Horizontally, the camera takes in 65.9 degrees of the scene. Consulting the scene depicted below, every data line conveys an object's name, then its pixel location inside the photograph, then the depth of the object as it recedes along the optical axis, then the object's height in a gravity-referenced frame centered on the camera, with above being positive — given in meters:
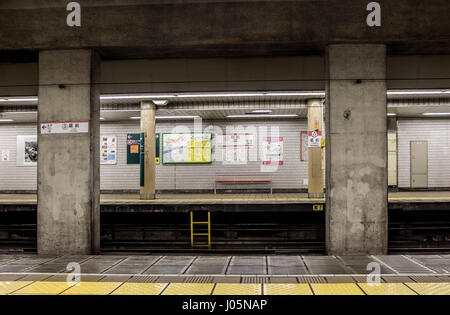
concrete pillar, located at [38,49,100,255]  6.06 +0.06
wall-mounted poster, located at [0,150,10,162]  15.84 +0.22
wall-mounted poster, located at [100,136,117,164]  15.34 +0.59
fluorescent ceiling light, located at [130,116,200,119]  14.07 +1.79
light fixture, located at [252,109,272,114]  12.39 +1.85
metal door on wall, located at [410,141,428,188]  14.59 -0.10
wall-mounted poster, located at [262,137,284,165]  14.83 +0.45
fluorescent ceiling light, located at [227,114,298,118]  13.98 +1.83
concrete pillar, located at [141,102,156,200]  12.06 +0.58
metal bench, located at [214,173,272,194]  14.68 -0.77
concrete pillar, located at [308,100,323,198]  11.68 +0.14
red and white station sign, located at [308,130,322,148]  11.60 +0.78
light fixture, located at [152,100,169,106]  11.39 +1.95
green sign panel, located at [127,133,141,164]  15.30 +0.50
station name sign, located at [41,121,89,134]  6.08 +0.58
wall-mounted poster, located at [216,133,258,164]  14.83 +0.59
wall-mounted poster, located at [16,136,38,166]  15.69 +0.45
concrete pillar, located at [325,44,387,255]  5.88 +0.29
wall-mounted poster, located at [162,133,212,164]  14.82 +0.54
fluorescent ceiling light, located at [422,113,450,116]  14.03 +1.93
